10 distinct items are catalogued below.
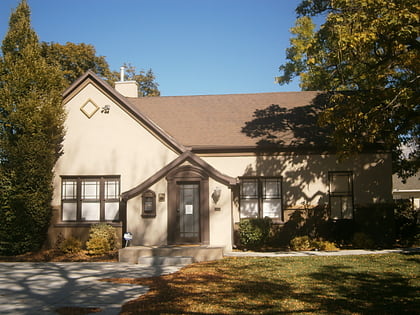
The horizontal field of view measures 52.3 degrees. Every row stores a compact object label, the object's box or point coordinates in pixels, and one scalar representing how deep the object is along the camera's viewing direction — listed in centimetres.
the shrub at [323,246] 1592
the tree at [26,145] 1563
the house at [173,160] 1692
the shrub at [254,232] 1596
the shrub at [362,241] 1589
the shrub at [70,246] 1594
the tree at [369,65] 1225
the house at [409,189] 3169
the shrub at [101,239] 1538
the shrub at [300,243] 1591
